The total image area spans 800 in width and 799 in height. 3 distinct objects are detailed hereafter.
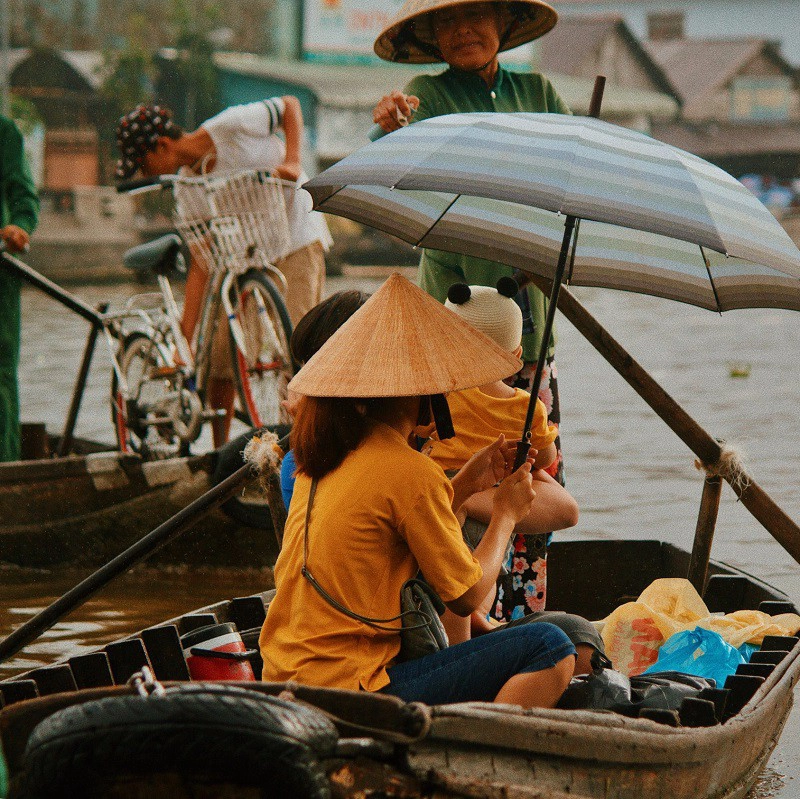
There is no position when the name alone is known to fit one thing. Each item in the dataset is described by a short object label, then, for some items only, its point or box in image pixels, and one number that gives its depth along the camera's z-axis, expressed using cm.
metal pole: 4672
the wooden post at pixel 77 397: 1307
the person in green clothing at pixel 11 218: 1171
